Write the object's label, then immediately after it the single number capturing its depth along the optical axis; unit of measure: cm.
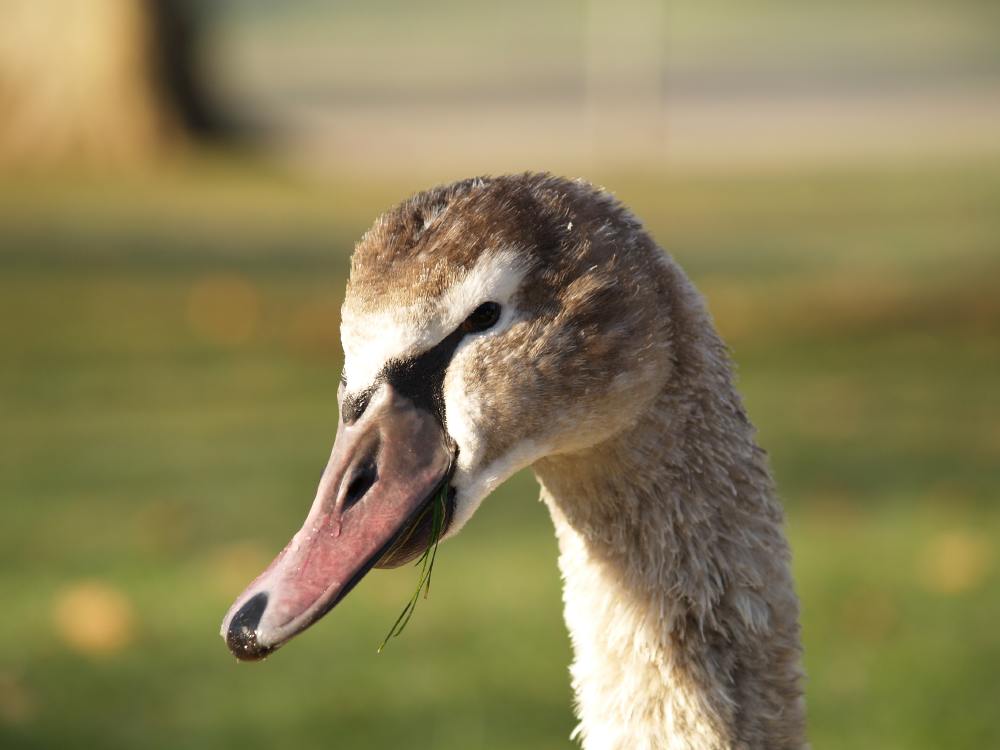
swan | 461
